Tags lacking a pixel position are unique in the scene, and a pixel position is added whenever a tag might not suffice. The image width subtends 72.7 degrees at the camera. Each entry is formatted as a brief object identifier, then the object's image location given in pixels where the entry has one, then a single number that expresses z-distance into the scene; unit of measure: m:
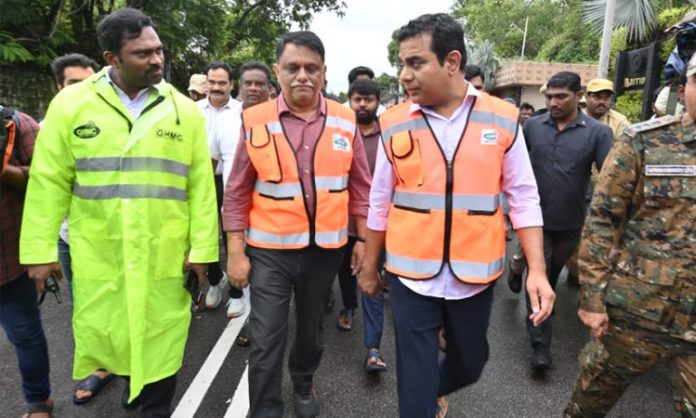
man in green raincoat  2.06
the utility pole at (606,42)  9.83
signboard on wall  6.28
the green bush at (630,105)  9.76
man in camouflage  1.83
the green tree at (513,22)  35.81
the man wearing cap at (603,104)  4.48
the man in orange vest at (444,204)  2.01
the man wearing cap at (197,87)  6.14
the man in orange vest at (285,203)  2.41
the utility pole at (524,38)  32.74
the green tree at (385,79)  43.47
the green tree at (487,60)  25.86
